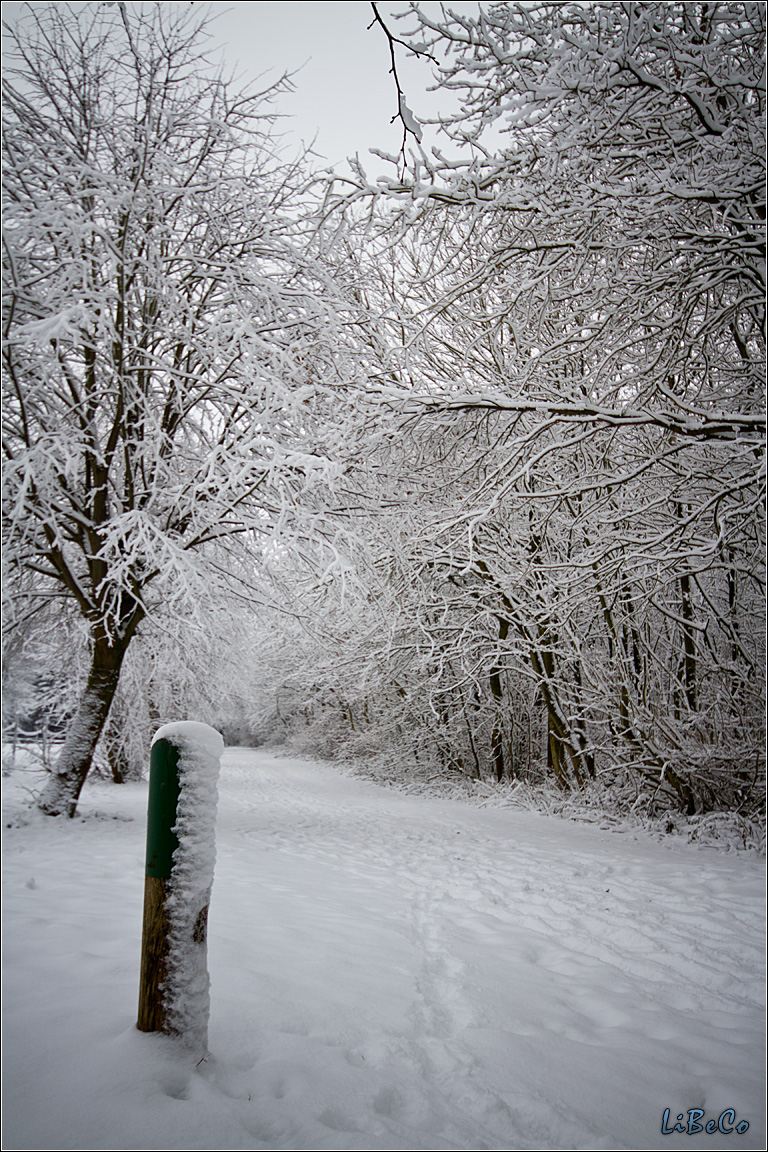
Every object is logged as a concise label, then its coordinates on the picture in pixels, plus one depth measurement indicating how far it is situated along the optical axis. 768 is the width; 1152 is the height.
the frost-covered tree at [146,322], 5.41
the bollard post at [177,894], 1.71
